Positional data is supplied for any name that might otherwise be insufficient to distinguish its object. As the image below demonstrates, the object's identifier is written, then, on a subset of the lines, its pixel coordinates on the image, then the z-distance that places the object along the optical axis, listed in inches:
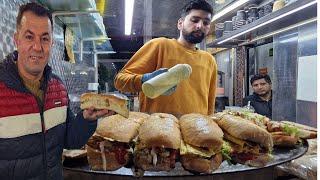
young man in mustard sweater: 98.7
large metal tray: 55.1
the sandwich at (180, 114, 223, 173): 57.8
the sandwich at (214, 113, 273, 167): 62.9
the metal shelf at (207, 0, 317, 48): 89.7
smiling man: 46.7
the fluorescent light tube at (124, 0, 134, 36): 151.6
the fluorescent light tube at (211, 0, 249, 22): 130.7
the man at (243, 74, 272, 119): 148.6
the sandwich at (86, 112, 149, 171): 59.7
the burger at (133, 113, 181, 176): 58.8
